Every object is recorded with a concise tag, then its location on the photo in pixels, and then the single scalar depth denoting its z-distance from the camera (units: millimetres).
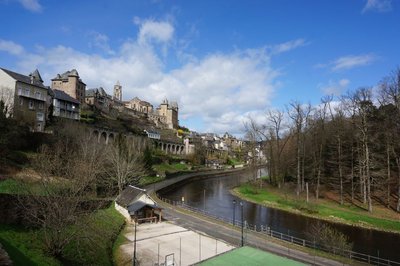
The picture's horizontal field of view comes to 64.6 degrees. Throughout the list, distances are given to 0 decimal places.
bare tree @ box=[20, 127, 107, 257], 22078
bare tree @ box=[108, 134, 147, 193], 50281
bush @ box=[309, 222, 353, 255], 28031
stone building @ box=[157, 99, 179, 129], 173625
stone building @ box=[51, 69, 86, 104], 100000
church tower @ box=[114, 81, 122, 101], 187675
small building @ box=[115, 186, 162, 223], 36875
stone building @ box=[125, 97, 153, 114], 167238
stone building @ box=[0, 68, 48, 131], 54469
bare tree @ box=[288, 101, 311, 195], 59906
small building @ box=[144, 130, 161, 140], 111912
